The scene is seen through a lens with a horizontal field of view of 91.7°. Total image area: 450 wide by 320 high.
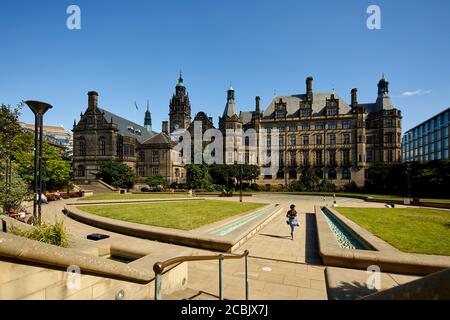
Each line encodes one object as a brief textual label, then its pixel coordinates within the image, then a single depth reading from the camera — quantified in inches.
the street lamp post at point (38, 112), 378.6
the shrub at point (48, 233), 205.9
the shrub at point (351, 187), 1982.0
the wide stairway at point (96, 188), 1698.9
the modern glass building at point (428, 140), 2311.8
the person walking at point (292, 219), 426.9
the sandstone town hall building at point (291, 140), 2123.5
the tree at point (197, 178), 1897.1
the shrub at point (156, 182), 2069.4
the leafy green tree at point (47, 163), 1105.4
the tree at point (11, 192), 498.2
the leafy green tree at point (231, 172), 2070.6
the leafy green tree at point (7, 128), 539.8
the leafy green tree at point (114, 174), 1924.2
